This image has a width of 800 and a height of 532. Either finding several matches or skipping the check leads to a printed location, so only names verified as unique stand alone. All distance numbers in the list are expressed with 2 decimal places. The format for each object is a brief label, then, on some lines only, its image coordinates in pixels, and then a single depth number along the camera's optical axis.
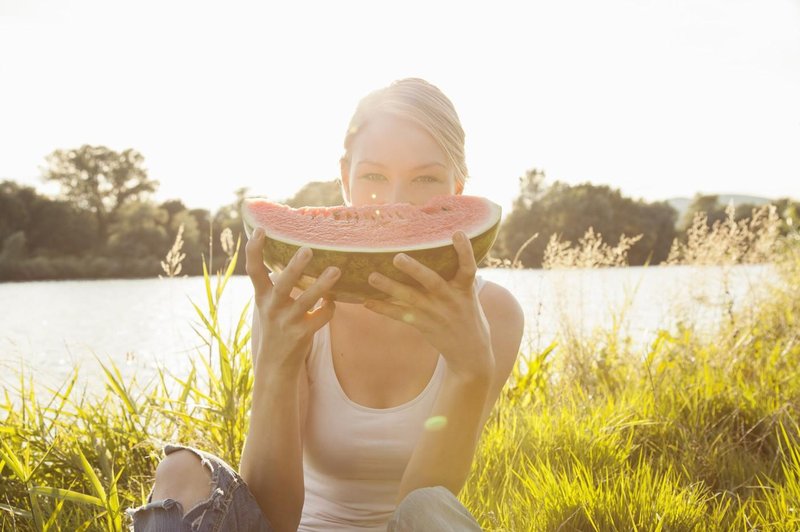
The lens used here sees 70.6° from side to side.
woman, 1.52
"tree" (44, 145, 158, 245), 35.38
